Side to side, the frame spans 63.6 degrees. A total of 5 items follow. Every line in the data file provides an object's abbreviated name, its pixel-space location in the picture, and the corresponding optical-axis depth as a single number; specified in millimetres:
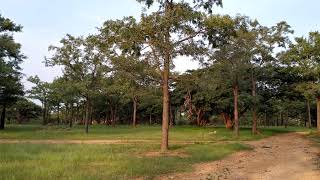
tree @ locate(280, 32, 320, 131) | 27020
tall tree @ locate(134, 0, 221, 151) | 14259
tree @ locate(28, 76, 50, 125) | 47847
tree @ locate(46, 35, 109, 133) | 27489
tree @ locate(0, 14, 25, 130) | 25758
